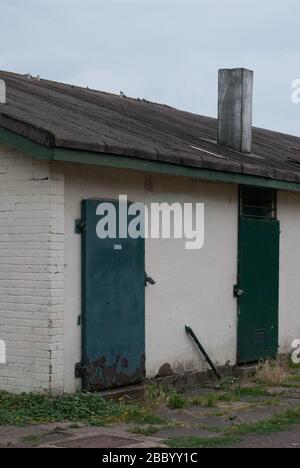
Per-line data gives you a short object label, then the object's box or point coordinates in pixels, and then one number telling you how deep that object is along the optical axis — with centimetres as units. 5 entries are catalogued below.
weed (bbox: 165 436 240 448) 770
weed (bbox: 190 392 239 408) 1015
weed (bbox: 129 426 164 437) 828
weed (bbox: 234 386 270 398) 1091
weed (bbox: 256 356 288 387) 1169
